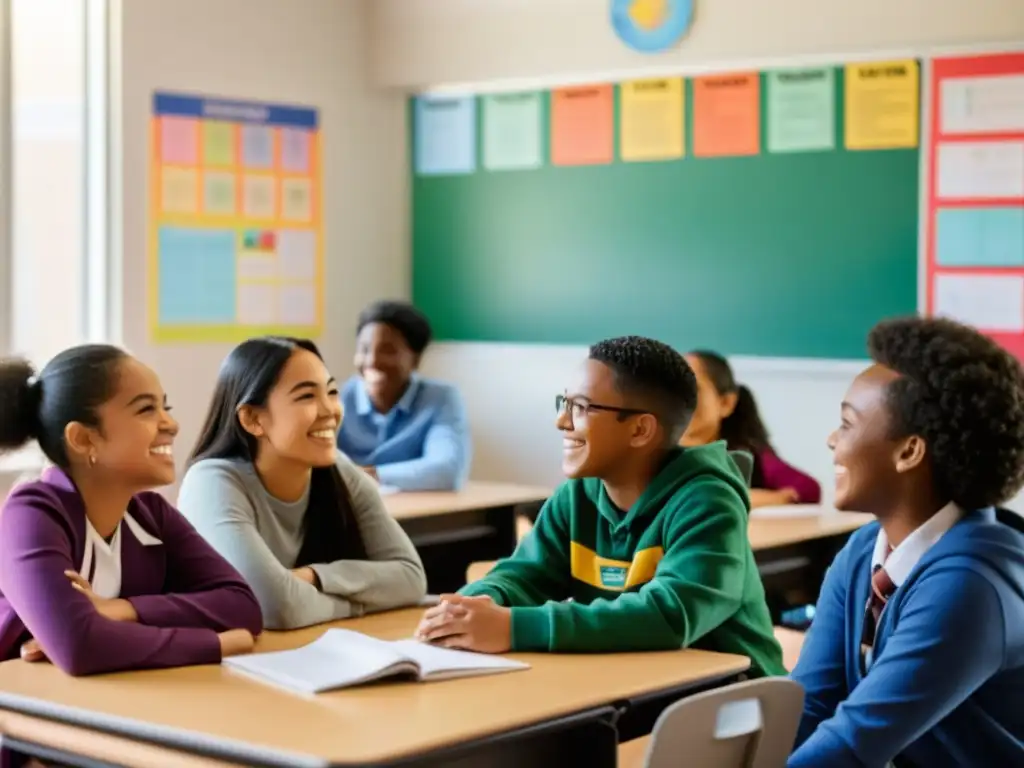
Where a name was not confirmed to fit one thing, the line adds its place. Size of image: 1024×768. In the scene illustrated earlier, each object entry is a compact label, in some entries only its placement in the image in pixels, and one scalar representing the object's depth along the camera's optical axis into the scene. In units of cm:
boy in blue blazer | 208
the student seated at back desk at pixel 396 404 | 523
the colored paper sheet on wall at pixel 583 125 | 611
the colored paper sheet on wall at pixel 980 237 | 517
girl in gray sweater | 293
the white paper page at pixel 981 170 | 514
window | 554
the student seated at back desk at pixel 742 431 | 473
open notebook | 224
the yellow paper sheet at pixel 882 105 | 534
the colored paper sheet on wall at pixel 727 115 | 571
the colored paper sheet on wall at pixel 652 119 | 590
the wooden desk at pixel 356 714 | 194
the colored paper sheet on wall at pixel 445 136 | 652
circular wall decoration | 574
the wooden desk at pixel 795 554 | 419
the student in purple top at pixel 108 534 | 242
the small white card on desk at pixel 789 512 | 459
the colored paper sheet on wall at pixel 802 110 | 554
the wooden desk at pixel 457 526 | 457
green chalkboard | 548
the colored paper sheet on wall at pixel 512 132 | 634
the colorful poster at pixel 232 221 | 598
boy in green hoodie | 249
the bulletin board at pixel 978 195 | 514
